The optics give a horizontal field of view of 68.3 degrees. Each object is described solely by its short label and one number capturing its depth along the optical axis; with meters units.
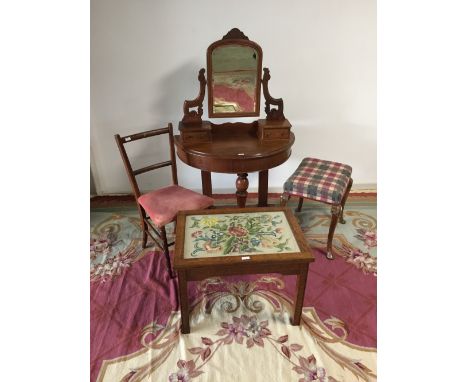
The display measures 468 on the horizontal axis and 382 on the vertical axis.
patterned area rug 1.79
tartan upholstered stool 2.39
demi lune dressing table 2.32
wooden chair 2.24
